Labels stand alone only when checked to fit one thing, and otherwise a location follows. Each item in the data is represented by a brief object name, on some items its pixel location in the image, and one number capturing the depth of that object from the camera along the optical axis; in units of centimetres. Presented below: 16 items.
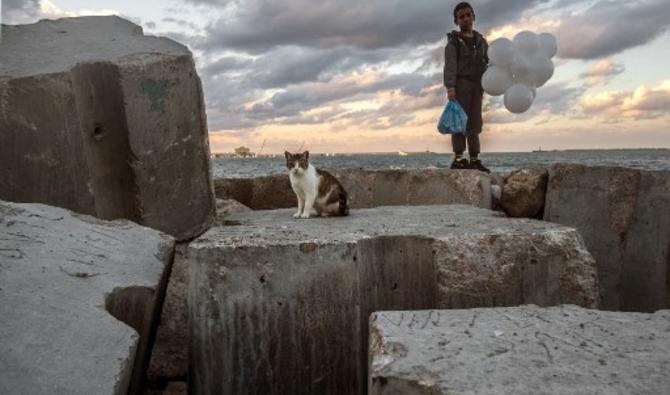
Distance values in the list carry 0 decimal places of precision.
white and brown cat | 463
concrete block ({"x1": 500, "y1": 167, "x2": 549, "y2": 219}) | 621
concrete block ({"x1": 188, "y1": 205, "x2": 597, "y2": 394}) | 298
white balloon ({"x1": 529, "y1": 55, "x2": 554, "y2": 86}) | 745
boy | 749
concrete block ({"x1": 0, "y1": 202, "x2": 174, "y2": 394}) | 201
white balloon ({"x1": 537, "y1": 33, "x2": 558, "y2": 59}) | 749
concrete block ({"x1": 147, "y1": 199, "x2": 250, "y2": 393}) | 391
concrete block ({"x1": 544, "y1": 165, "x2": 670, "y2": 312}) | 510
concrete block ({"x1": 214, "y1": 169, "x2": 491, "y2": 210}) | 620
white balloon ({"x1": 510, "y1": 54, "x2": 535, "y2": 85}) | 740
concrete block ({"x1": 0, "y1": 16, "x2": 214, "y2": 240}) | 388
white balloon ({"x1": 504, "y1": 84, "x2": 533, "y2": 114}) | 738
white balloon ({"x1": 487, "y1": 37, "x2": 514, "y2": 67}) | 730
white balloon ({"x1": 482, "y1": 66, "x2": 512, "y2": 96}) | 728
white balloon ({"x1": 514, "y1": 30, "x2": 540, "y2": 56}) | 741
